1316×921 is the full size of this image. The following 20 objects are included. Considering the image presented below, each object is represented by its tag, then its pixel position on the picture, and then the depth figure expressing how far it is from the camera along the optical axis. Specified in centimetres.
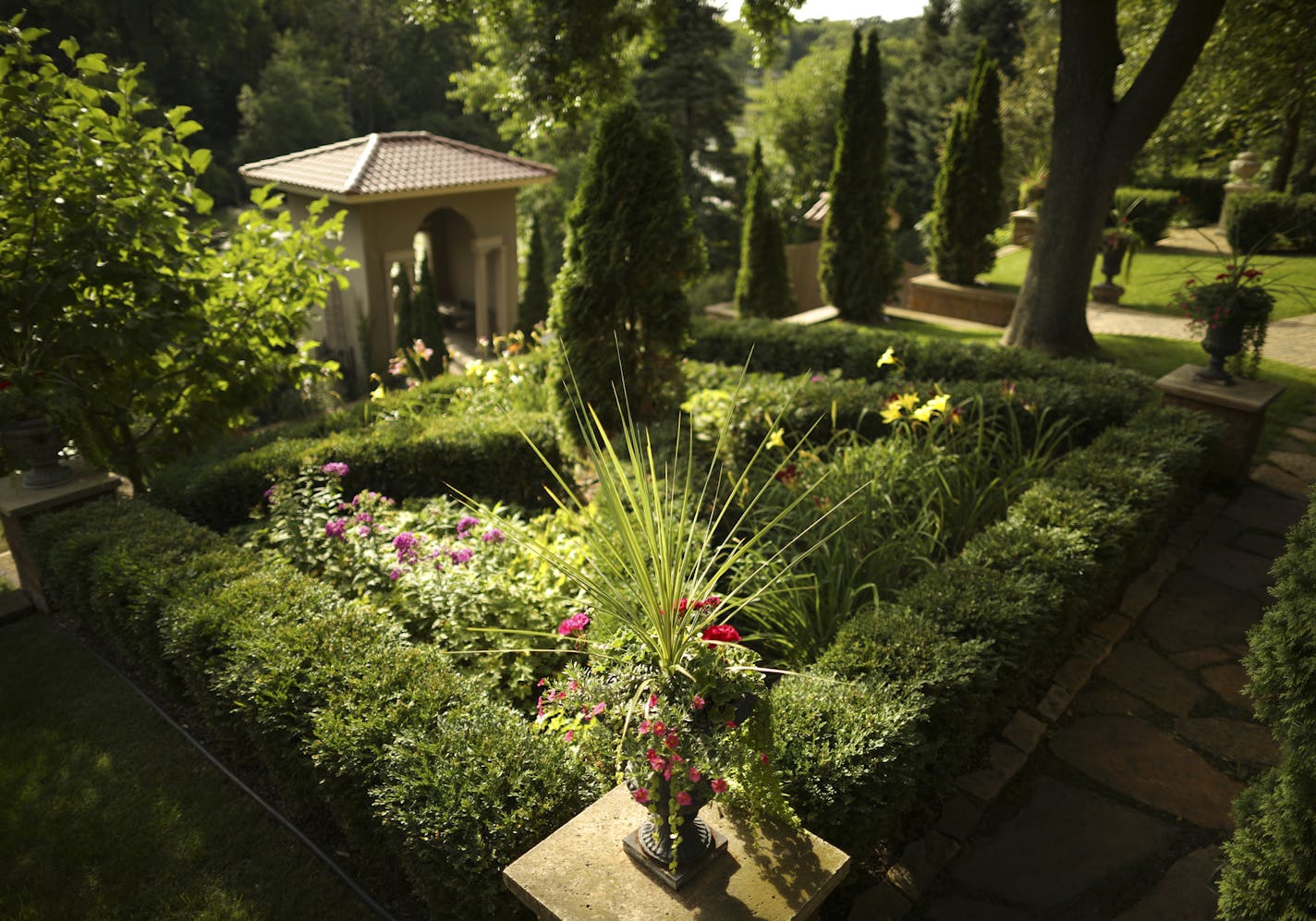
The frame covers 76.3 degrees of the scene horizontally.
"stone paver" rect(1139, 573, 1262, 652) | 413
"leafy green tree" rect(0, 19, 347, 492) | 422
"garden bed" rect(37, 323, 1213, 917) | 244
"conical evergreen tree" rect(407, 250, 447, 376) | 1448
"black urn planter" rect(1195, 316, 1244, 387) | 544
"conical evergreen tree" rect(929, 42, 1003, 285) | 1150
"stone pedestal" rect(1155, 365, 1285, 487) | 530
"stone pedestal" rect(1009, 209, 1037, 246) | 1576
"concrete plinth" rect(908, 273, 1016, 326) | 1151
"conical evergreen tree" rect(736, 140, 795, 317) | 1297
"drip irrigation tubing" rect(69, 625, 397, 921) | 278
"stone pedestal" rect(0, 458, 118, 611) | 443
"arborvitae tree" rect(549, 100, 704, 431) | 603
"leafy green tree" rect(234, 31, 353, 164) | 2561
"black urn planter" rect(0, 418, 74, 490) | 442
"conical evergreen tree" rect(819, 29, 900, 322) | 1092
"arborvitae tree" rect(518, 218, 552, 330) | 1639
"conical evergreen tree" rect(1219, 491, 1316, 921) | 203
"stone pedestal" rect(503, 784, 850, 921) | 201
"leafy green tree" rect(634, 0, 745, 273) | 2070
